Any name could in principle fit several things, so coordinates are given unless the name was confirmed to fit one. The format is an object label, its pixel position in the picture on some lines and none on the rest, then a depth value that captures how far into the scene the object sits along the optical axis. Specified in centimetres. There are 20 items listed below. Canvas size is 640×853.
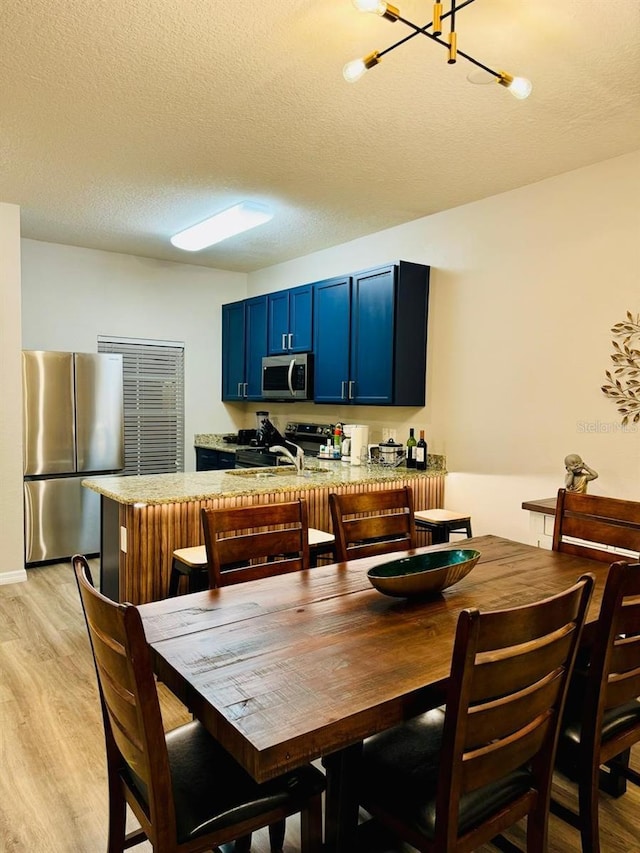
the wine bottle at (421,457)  415
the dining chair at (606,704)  147
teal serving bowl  169
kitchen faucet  382
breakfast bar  293
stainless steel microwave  493
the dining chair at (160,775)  112
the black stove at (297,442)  501
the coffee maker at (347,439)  449
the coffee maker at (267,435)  544
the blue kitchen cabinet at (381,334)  411
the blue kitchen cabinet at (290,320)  495
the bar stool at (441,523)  340
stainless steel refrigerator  451
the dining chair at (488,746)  112
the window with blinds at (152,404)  564
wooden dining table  110
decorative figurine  297
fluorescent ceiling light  386
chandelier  165
